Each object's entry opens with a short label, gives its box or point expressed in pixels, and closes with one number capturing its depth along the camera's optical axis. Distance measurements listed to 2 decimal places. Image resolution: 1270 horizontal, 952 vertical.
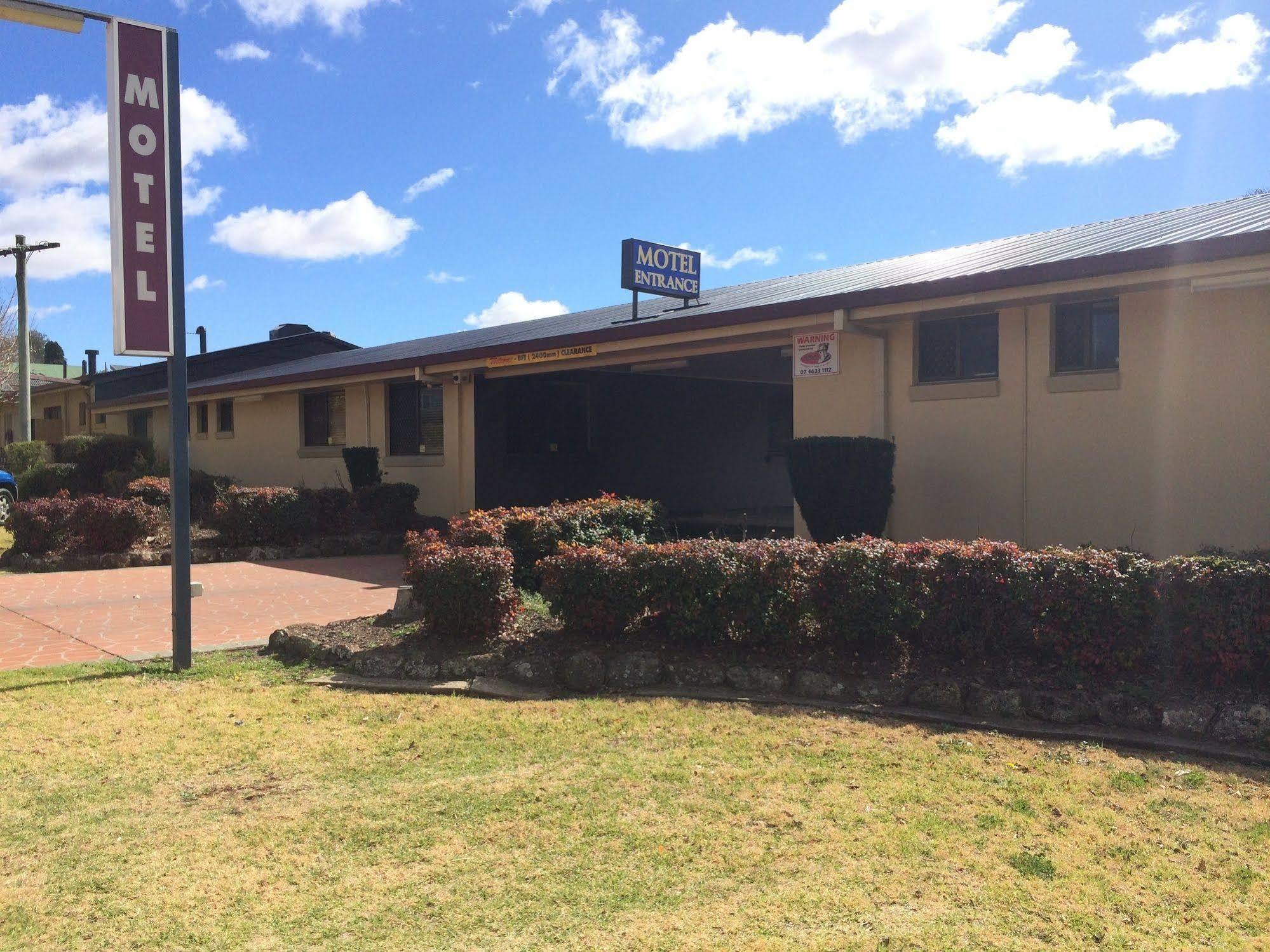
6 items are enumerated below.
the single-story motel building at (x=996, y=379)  8.17
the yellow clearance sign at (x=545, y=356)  13.47
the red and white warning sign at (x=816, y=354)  10.78
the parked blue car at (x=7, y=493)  19.91
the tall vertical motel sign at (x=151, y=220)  6.99
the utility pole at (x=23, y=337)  26.41
